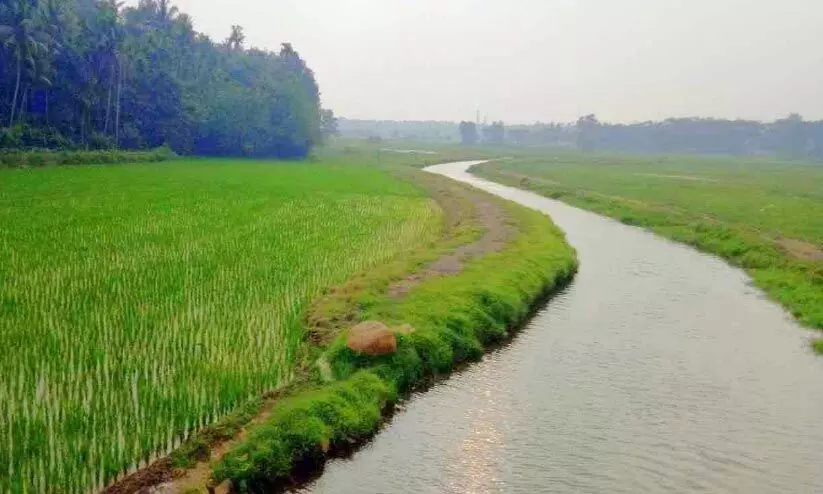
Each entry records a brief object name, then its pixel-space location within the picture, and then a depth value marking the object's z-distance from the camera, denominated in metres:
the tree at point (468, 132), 165.88
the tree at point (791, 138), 130.75
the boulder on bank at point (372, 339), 11.34
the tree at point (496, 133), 175.12
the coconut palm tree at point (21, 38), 41.88
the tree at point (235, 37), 91.44
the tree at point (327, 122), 97.81
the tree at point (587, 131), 144.88
